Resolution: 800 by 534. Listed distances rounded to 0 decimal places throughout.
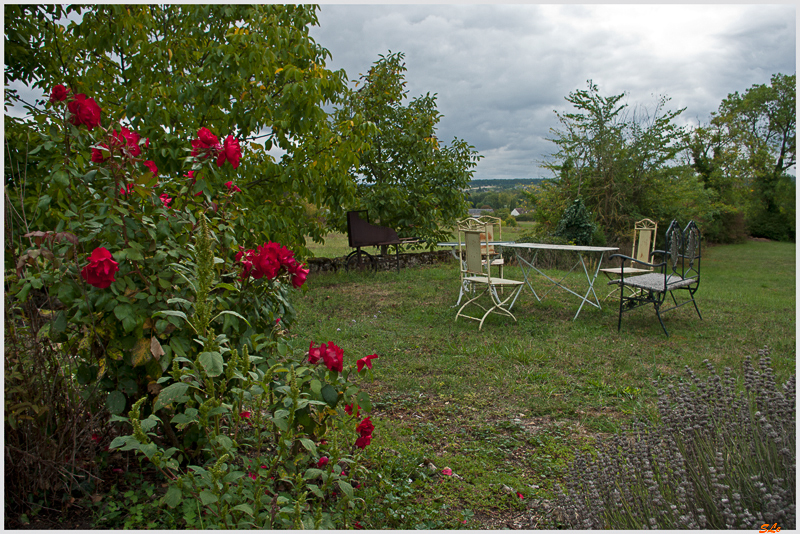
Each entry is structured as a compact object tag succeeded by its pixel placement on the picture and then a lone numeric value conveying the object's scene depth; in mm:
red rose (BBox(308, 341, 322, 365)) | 1581
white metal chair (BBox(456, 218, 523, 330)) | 4899
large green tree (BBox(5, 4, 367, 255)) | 3211
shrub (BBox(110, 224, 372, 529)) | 1296
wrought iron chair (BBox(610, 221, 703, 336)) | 4496
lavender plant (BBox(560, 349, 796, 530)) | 1356
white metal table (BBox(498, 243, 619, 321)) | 5121
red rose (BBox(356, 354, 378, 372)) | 1633
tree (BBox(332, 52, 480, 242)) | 9570
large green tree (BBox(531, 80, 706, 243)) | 12484
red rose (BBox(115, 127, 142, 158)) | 1662
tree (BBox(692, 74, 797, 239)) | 17766
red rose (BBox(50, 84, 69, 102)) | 1671
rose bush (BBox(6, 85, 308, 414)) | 1461
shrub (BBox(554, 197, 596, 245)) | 10992
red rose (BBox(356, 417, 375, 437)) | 1778
